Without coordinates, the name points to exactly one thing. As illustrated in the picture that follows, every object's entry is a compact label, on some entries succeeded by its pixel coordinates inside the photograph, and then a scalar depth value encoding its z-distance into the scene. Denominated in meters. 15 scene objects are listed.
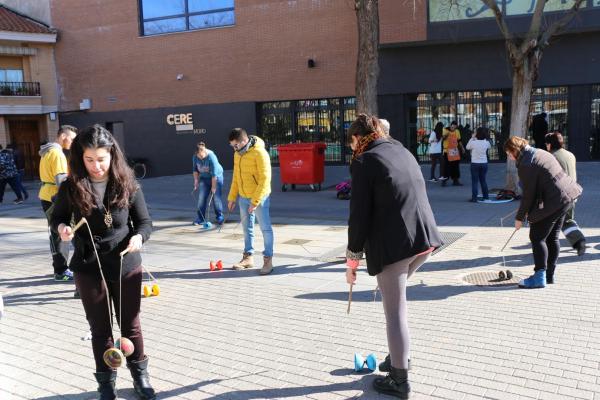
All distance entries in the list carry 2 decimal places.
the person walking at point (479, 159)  12.41
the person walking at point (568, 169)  7.05
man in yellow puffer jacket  6.93
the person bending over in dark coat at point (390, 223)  3.41
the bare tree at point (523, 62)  12.57
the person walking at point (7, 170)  16.09
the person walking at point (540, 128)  17.12
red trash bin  15.70
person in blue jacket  10.91
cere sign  22.97
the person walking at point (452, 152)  15.05
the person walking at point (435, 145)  16.33
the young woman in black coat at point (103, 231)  3.43
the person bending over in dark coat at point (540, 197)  5.88
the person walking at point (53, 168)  6.07
